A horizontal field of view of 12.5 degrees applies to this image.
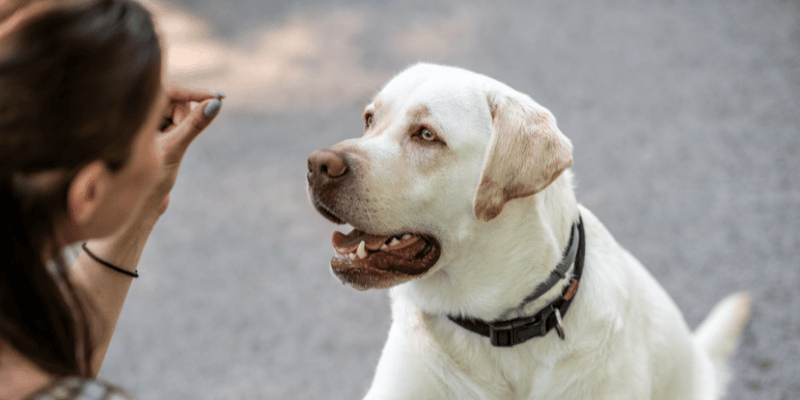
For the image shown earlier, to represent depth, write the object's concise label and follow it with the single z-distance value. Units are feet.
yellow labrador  11.96
